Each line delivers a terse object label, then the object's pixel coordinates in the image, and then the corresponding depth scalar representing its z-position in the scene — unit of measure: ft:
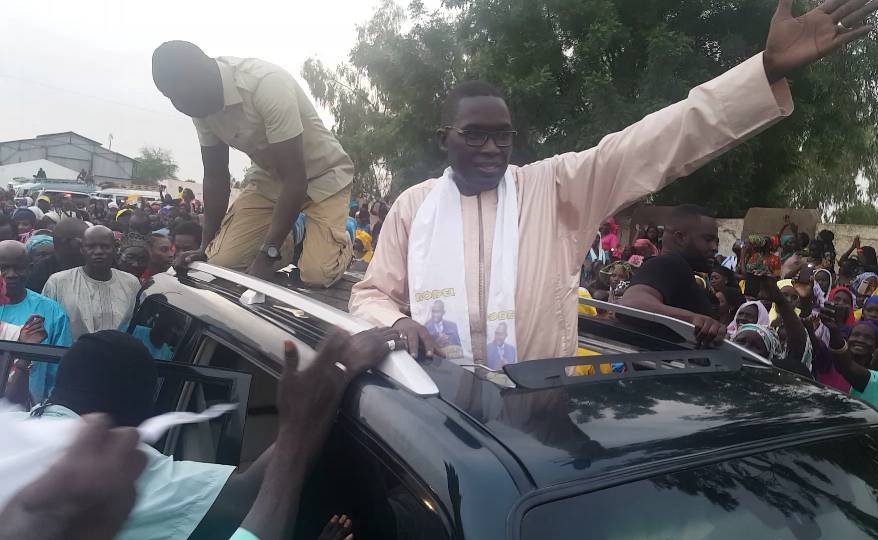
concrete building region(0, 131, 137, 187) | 233.14
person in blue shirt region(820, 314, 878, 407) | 12.80
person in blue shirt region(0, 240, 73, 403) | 12.59
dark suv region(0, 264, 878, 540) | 4.49
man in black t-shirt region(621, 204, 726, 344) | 11.77
